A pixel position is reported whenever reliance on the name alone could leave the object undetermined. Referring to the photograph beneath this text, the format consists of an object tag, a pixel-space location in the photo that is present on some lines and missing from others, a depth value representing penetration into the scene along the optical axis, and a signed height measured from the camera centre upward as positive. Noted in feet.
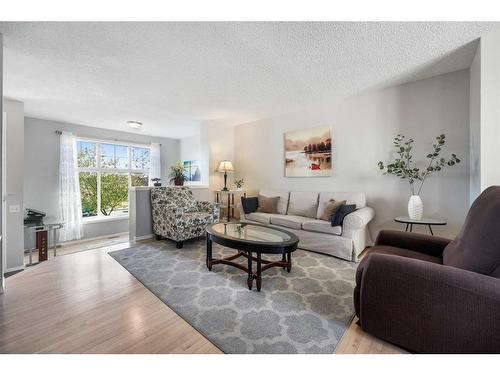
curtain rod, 14.03 +3.48
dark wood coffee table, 6.49 -1.83
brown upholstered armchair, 3.60 -2.05
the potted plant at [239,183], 15.48 +0.06
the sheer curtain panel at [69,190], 14.07 -0.30
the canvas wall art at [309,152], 12.19 +1.83
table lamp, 14.74 +1.16
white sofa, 9.02 -1.84
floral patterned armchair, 10.50 -1.58
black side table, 7.85 -1.46
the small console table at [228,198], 14.66 -1.04
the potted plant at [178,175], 13.63 +0.60
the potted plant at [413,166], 8.47 +0.70
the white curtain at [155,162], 18.74 +1.97
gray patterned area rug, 4.66 -3.30
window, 15.76 +0.93
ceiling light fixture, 13.97 +3.97
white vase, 8.44 -1.02
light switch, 9.09 -0.92
